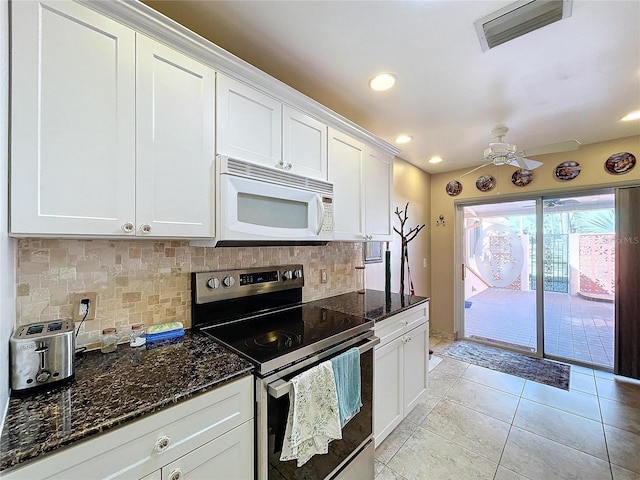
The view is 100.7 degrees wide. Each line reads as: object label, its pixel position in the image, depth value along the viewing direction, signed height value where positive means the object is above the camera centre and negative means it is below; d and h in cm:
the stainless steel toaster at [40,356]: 87 -39
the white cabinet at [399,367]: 183 -97
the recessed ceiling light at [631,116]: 229 +111
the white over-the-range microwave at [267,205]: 133 +22
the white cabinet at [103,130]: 88 +44
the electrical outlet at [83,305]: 119 -29
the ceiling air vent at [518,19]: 125 +111
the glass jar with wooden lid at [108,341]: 121 -45
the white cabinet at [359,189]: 201 +45
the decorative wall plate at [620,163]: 279 +85
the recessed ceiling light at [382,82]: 179 +112
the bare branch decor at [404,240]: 285 +2
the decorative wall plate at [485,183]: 368 +83
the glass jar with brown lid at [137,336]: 128 -46
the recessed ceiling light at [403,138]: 279 +111
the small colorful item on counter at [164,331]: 133 -46
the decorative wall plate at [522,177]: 338 +83
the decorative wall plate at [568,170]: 308 +85
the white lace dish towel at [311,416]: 116 -81
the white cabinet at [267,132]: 139 +66
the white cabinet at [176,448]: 72 -65
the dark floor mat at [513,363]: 288 -147
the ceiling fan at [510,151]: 226 +82
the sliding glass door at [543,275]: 307 -44
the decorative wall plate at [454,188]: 398 +83
